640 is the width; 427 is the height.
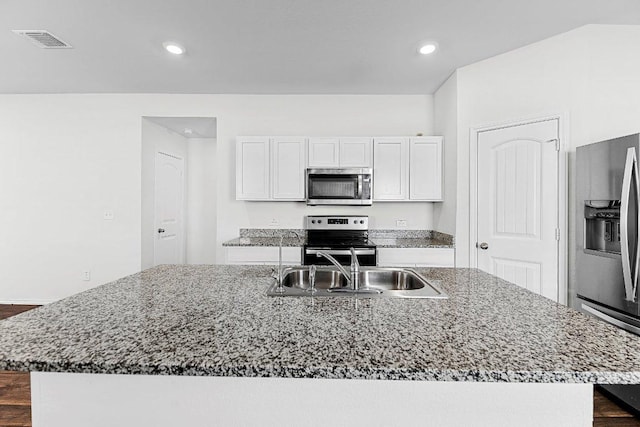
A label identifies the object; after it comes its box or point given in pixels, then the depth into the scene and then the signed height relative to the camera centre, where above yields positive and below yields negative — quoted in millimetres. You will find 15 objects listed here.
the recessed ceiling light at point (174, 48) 2893 +1411
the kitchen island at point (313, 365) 796 -350
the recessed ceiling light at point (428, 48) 2895 +1409
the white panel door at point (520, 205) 2818 +79
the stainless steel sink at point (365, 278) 1861 -357
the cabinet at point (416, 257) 3469 -441
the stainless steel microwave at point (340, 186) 3756 +297
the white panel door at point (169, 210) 4625 +42
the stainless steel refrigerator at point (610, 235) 2014 -133
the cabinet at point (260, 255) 3504 -427
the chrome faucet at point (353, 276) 1552 -297
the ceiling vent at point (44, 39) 2713 +1419
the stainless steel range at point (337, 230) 3807 -193
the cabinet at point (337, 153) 3812 +665
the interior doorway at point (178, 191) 4375 +320
